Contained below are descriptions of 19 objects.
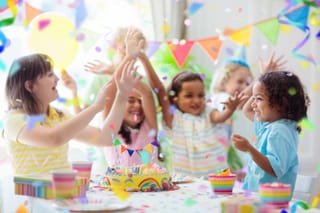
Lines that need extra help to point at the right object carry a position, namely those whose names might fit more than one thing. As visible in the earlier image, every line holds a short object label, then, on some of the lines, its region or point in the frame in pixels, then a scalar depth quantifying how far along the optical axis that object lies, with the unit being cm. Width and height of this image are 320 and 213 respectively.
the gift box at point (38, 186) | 186
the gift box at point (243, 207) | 148
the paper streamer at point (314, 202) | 236
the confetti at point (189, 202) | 184
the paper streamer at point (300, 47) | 365
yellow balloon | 271
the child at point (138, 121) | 317
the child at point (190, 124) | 336
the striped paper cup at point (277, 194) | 175
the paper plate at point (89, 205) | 169
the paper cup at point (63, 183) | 179
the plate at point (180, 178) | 236
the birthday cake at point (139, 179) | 213
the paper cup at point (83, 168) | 218
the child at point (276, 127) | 229
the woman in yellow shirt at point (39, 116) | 237
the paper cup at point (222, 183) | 202
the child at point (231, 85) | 365
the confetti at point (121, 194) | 197
